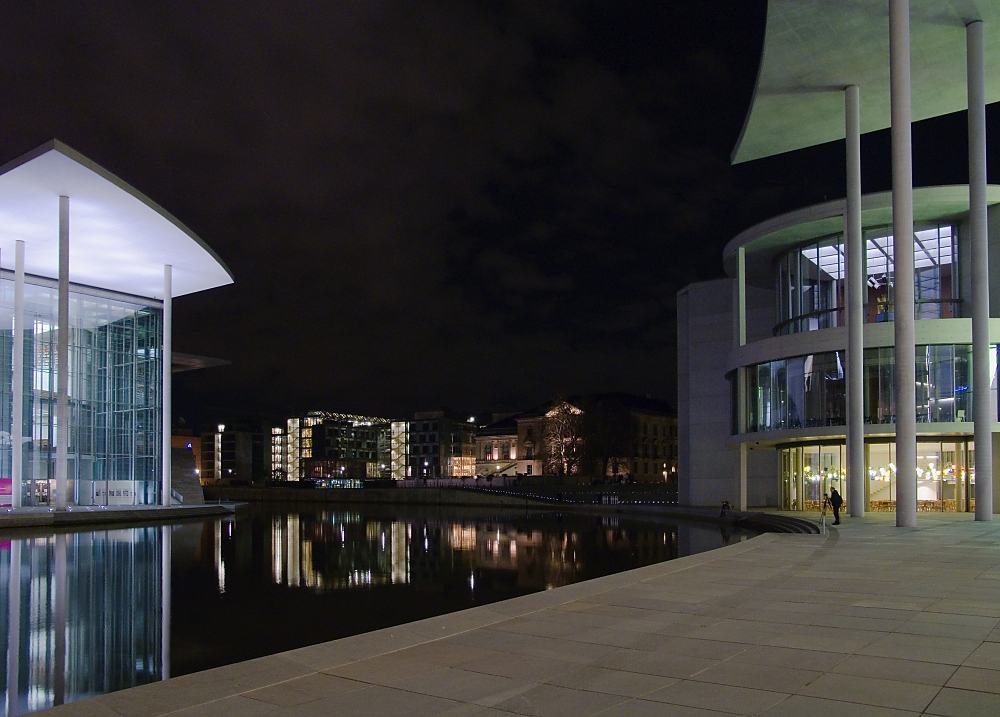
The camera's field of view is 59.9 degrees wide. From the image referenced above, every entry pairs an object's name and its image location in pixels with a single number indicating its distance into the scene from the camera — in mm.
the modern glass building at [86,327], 35938
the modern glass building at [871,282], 27062
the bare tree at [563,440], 91438
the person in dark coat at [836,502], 27025
